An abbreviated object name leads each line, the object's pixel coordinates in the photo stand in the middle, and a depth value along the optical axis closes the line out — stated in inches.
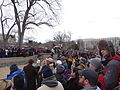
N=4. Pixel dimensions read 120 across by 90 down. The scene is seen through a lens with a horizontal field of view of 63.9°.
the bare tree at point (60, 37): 1547.7
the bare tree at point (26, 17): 614.4
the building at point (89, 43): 2191.7
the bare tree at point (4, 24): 761.4
